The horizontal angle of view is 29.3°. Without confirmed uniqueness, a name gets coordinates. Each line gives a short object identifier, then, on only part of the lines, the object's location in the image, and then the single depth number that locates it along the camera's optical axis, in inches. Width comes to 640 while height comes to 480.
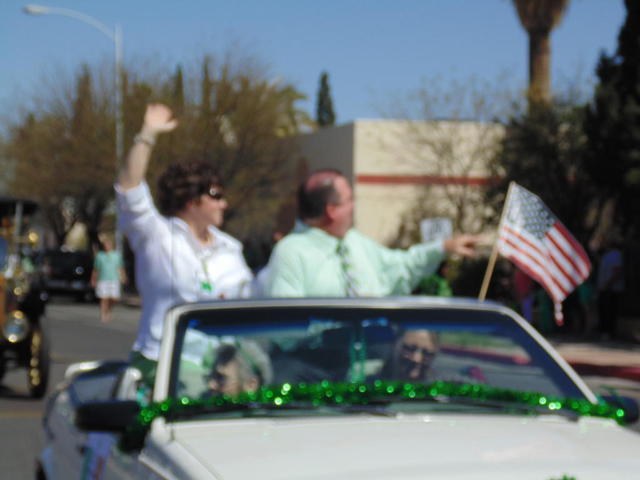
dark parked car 1614.2
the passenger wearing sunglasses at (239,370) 159.2
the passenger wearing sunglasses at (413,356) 163.0
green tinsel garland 143.9
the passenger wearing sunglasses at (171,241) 209.0
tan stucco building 1497.3
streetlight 1562.5
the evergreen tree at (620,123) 877.8
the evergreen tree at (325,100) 2748.5
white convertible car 121.0
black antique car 487.8
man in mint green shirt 217.3
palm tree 1251.8
